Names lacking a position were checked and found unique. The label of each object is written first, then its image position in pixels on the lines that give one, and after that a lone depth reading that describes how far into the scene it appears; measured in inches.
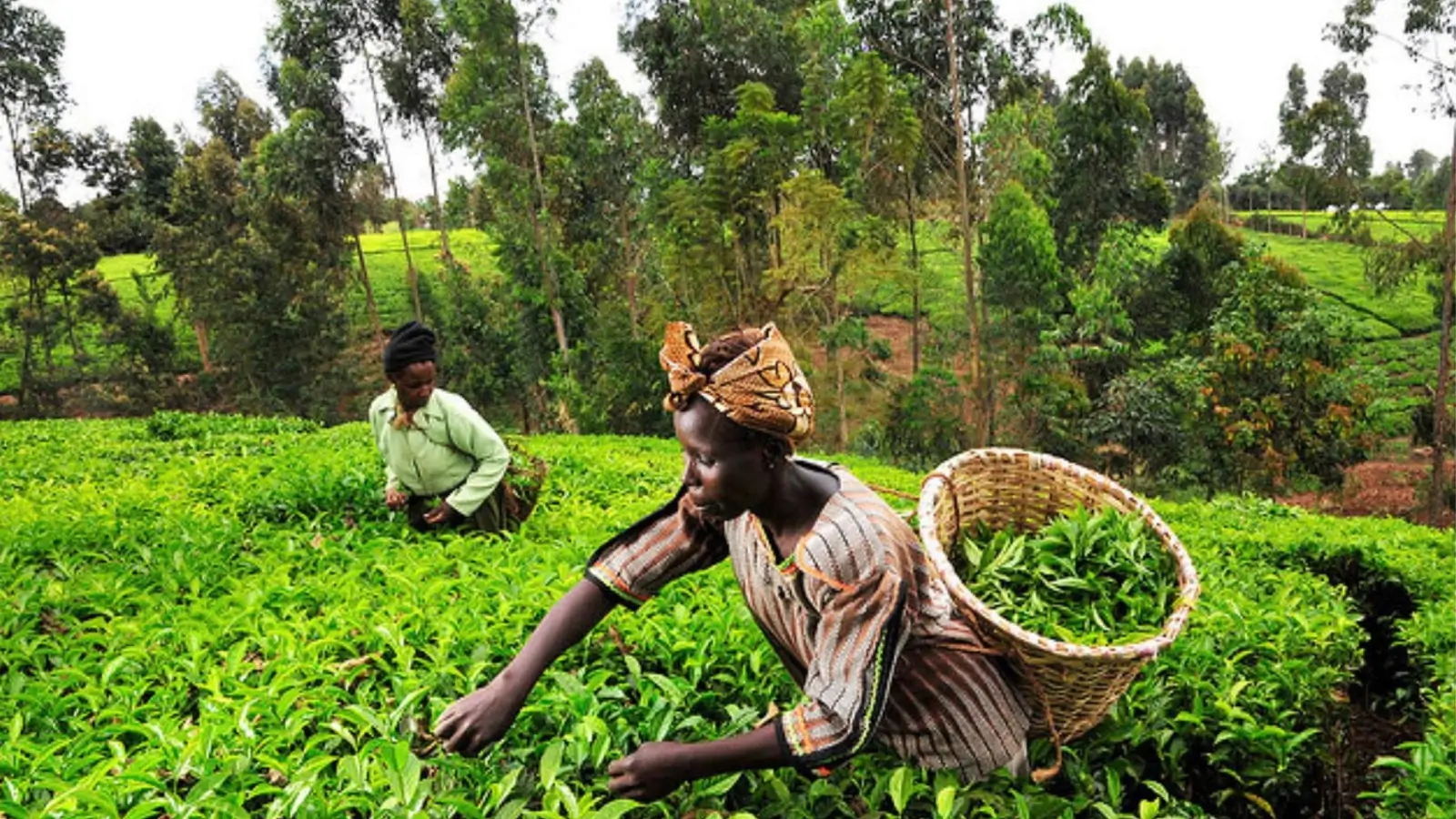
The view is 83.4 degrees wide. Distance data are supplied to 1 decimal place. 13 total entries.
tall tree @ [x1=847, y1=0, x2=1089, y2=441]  500.1
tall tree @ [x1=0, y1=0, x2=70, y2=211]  762.2
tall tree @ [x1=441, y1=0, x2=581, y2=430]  585.9
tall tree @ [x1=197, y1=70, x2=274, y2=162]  999.0
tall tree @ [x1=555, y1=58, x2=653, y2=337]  666.2
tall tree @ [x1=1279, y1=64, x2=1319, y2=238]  719.1
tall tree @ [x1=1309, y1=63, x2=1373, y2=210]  718.5
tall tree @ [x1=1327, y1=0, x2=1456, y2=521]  509.4
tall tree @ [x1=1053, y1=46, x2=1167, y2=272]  699.4
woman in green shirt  132.3
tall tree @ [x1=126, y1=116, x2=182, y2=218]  976.9
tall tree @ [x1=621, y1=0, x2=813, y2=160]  597.3
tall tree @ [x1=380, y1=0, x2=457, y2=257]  679.7
